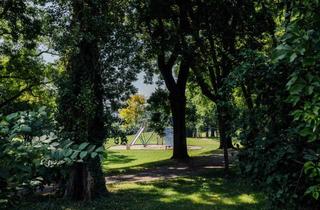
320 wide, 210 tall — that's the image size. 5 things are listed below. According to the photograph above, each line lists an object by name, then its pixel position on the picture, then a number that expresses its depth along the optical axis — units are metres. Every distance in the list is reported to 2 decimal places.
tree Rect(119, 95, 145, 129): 40.84
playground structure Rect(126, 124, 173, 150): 30.66
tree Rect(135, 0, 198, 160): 13.56
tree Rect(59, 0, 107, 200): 9.09
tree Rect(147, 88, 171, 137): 20.05
